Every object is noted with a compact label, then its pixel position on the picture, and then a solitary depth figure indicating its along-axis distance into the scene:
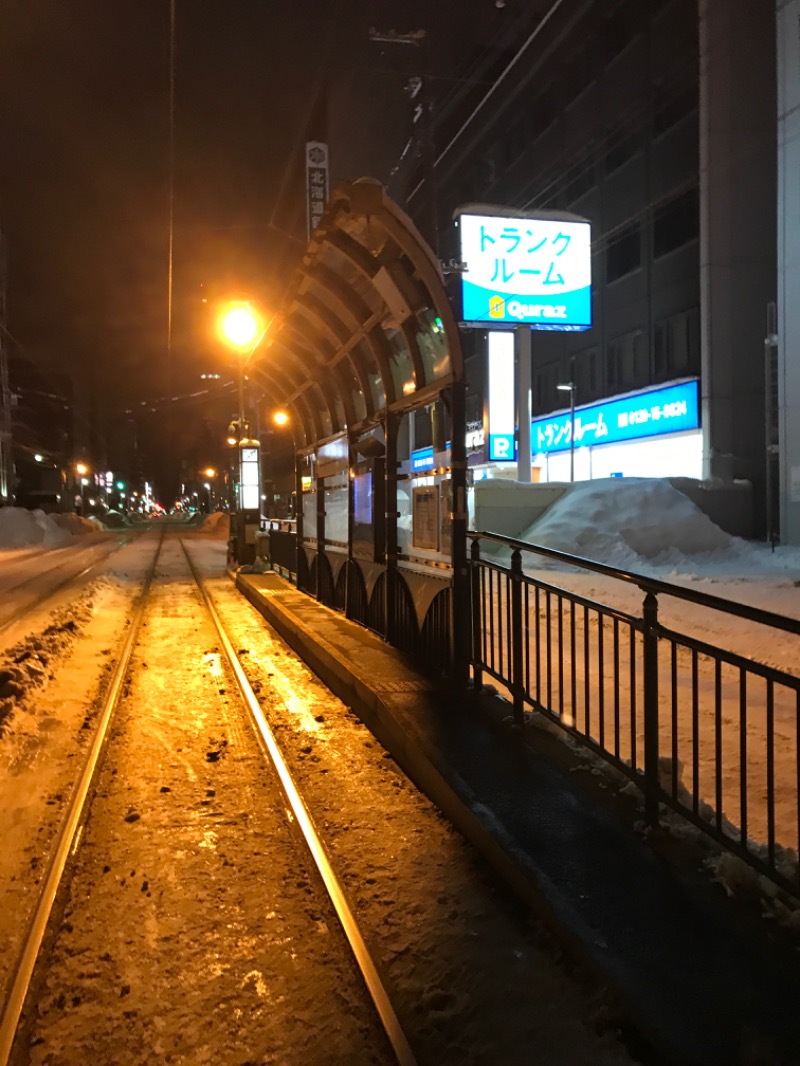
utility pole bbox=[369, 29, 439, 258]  25.78
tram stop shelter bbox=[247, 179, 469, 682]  6.55
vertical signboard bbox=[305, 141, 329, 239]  22.11
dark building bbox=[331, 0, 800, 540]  25.31
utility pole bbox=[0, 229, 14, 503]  48.42
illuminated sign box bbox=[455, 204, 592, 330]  23.62
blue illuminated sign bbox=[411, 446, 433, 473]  7.14
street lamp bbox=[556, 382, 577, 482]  31.70
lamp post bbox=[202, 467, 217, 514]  92.62
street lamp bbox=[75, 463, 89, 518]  71.38
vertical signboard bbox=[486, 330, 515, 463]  25.00
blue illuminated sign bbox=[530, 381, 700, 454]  27.59
